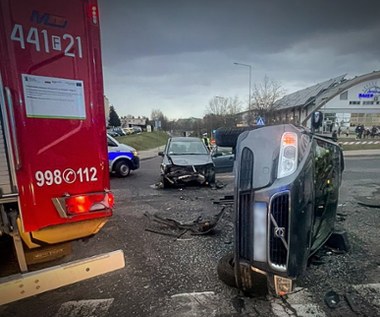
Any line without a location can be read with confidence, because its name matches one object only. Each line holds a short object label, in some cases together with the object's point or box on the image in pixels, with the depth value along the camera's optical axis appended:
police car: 10.53
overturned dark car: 2.11
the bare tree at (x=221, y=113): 35.03
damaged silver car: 7.95
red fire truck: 2.03
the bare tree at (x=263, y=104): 26.19
